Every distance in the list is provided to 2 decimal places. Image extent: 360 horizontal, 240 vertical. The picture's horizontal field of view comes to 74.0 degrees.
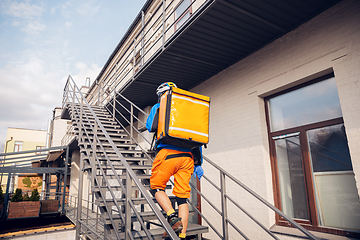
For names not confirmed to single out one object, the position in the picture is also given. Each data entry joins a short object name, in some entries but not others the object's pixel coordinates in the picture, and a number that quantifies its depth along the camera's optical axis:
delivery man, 2.63
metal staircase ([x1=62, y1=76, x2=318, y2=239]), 2.52
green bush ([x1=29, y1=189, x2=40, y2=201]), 12.41
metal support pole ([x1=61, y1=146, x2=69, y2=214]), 13.02
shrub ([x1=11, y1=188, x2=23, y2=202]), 12.02
